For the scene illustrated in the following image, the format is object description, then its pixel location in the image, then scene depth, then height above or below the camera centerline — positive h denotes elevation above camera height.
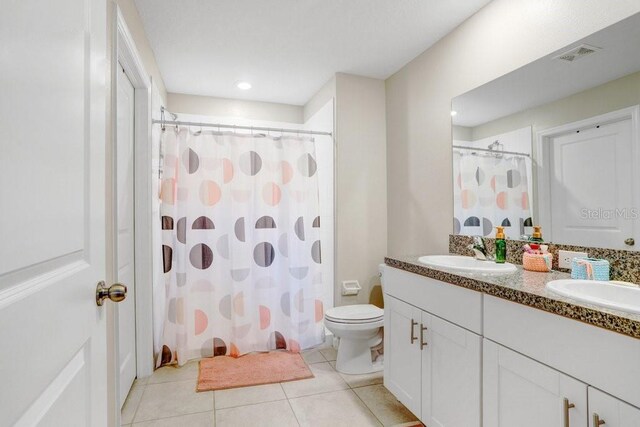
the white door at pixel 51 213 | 0.48 +0.01
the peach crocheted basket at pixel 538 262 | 1.61 -0.23
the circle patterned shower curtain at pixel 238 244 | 2.65 -0.22
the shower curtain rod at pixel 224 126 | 2.63 +0.72
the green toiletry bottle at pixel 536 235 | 1.78 -0.11
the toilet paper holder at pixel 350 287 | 2.87 -0.59
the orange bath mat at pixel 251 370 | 2.34 -1.11
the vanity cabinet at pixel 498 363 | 0.95 -0.53
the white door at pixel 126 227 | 2.05 -0.06
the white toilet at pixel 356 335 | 2.38 -0.83
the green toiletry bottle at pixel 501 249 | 1.91 -0.19
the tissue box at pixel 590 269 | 1.37 -0.23
